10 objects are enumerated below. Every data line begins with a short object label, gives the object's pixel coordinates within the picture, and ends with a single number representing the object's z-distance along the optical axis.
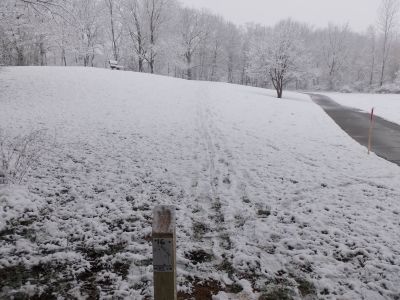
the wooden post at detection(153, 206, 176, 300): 2.71
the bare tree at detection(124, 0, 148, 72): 39.88
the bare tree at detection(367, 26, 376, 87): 62.84
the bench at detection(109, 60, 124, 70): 31.53
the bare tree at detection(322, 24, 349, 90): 66.00
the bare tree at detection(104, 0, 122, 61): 41.16
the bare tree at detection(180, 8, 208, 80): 50.16
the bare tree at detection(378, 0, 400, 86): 53.42
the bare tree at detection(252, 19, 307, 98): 28.19
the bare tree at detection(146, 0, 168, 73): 40.01
